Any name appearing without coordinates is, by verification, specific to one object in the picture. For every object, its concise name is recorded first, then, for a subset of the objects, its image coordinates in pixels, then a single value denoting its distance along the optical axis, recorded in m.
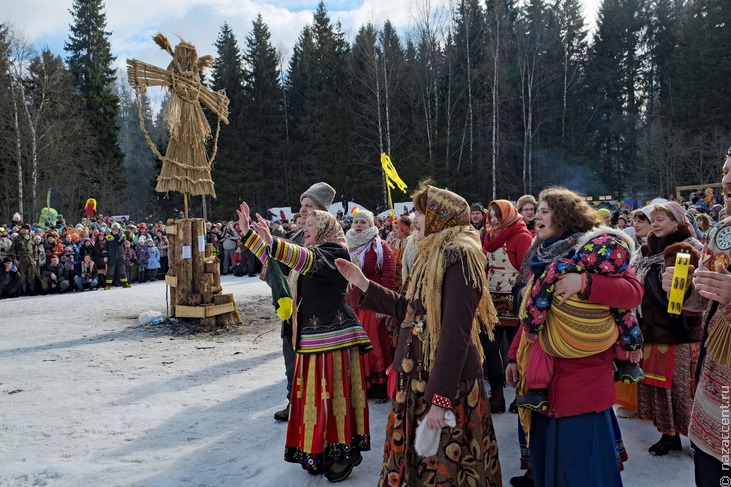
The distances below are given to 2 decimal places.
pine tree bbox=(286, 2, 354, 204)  31.06
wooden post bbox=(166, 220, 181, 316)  8.21
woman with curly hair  2.33
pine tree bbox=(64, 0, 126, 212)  31.15
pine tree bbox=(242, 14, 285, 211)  33.50
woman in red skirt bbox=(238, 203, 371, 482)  3.26
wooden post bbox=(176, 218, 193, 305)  8.20
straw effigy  7.86
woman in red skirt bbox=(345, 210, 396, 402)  4.95
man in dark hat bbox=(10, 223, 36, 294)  12.54
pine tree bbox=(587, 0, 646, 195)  31.59
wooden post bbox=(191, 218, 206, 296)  8.29
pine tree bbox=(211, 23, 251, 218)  31.89
